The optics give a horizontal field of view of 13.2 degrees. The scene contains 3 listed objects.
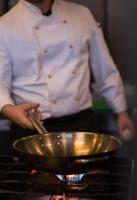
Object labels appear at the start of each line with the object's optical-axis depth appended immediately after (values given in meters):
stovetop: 1.63
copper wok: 1.80
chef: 2.55
